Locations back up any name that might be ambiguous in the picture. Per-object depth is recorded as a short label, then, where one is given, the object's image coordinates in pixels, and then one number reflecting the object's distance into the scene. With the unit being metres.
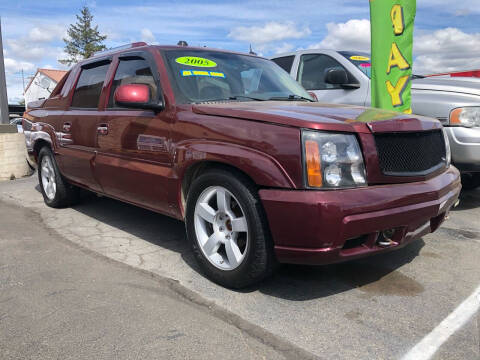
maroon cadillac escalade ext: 2.48
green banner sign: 5.09
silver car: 4.57
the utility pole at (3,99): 9.59
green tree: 57.31
